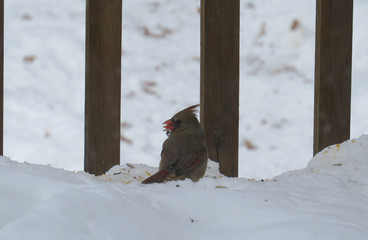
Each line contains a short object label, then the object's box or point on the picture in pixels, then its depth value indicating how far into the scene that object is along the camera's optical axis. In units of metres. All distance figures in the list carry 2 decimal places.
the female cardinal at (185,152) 4.18
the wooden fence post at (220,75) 4.77
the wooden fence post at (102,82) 4.68
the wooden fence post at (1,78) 4.65
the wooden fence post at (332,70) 4.93
